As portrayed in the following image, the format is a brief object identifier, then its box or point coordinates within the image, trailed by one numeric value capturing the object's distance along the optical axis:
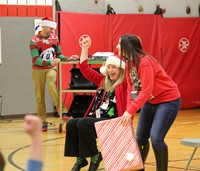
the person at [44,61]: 9.62
